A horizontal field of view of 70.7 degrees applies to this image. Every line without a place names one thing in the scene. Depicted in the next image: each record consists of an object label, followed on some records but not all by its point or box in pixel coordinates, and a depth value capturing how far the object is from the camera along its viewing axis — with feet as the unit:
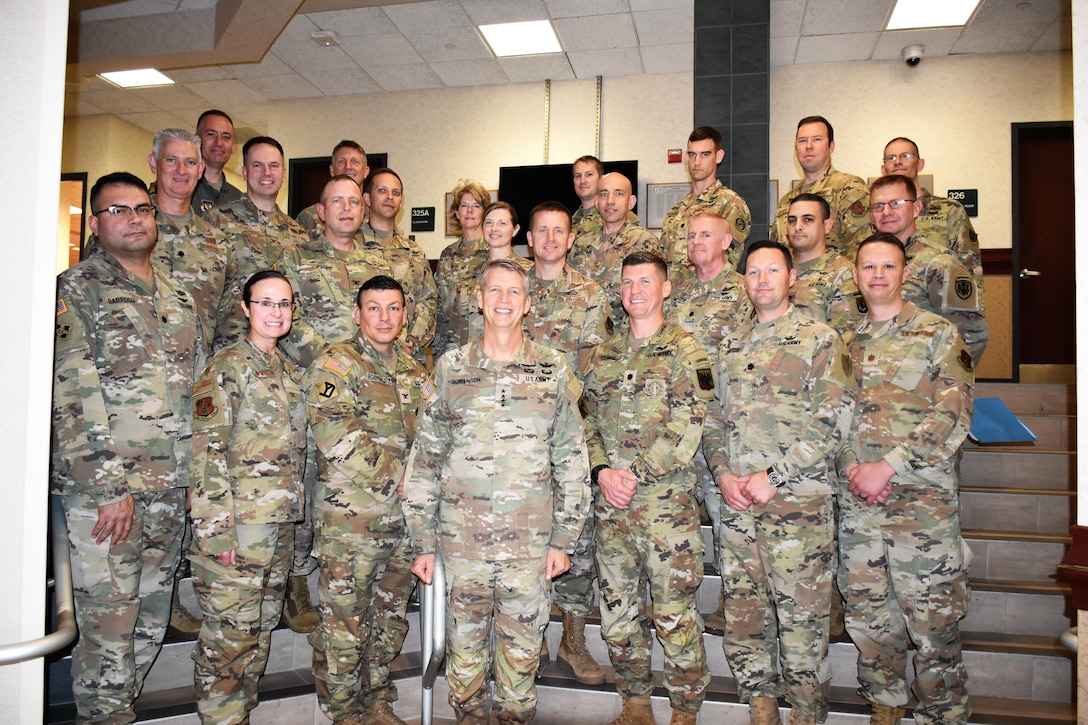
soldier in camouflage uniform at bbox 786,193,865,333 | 12.00
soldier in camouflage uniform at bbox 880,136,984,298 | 14.34
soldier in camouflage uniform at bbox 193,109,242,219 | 13.91
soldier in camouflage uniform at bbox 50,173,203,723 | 8.82
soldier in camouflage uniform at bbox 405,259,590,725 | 8.95
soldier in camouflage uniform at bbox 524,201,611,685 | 11.98
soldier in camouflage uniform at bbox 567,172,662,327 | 14.15
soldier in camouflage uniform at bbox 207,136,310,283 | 12.79
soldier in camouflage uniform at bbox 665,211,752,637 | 11.86
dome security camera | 22.98
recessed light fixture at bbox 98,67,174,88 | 25.99
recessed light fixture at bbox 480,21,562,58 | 22.31
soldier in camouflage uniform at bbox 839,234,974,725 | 9.34
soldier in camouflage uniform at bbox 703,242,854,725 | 9.32
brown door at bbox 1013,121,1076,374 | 23.27
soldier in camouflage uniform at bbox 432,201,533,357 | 13.16
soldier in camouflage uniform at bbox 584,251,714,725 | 9.64
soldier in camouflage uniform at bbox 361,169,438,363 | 13.57
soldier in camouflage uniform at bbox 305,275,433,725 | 9.73
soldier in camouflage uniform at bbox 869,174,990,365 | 11.48
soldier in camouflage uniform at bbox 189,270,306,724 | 9.21
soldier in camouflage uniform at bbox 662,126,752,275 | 14.65
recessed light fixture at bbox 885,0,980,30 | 20.52
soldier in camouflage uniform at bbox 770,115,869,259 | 14.87
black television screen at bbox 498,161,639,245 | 25.30
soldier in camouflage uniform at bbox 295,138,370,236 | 15.02
